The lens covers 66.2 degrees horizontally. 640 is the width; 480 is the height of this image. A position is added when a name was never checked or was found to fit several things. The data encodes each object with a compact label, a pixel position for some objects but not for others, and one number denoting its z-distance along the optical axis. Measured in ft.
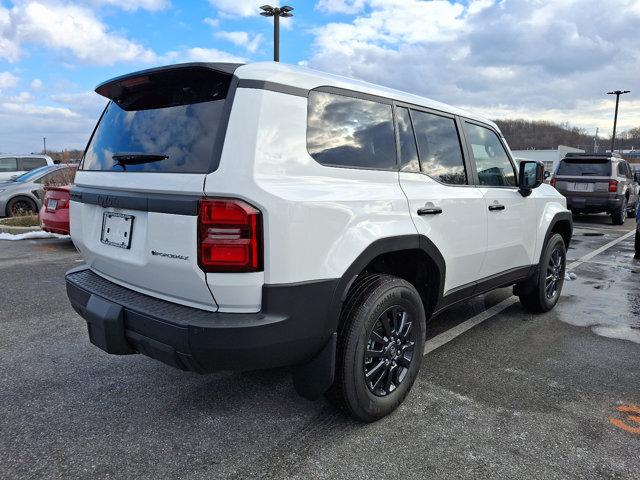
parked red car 24.61
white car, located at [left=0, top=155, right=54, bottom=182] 48.67
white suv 7.14
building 178.23
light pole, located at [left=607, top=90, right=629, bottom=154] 124.16
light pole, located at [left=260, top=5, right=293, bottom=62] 47.57
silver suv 41.04
